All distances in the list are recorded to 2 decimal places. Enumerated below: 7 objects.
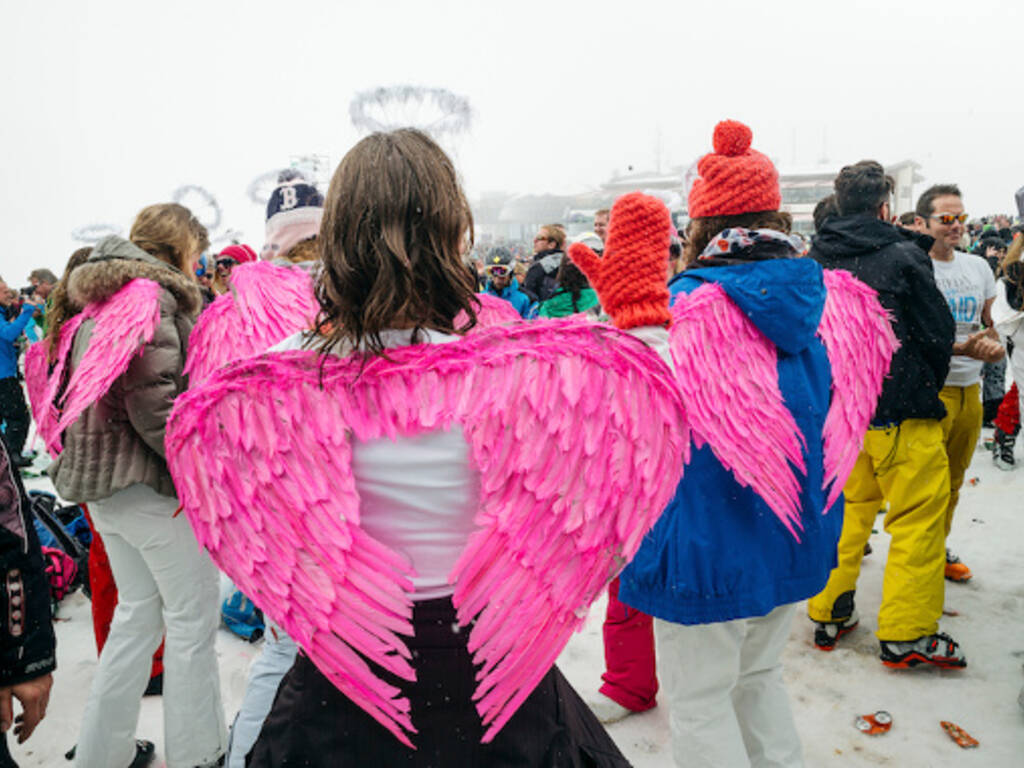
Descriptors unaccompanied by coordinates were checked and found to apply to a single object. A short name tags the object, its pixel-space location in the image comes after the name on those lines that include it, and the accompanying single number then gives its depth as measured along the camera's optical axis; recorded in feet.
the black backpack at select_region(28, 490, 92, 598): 12.10
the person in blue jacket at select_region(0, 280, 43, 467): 20.58
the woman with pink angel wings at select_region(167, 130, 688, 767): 3.38
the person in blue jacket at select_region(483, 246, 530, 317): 18.90
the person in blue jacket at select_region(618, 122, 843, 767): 5.67
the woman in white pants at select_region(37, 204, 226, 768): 7.14
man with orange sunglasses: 11.27
